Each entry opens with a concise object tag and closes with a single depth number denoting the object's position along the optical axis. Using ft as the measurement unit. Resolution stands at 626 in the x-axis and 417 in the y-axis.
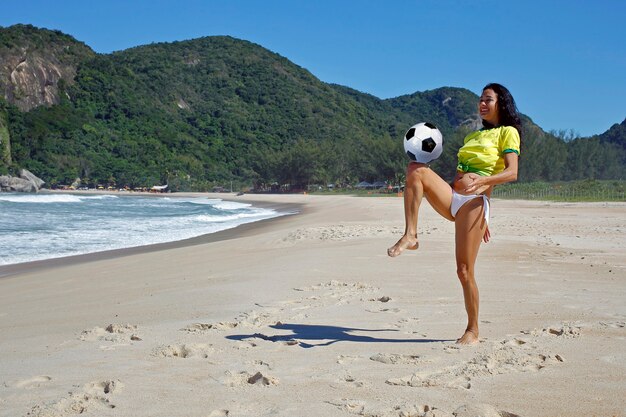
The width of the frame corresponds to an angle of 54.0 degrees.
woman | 13.66
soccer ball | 14.06
